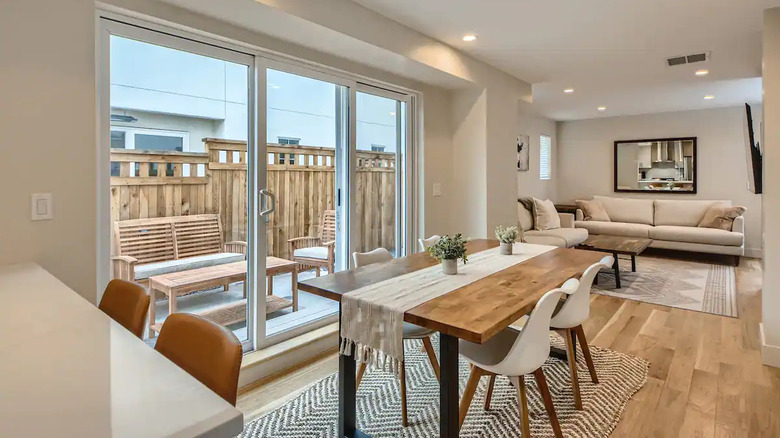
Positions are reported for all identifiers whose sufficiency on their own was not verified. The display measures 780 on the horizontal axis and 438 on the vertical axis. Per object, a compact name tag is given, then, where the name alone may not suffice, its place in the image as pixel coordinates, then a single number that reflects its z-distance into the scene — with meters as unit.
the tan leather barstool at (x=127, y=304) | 1.40
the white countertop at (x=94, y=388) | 0.63
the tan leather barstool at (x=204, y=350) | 0.98
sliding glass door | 2.25
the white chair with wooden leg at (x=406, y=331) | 2.10
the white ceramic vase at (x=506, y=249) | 2.69
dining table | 1.52
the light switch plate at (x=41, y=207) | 1.79
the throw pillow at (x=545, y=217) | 5.99
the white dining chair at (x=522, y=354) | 1.67
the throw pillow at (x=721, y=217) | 6.02
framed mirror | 6.99
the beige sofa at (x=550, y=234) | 5.41
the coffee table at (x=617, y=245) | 4.83
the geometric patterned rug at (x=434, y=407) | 2.05
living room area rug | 4.14
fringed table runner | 1.65
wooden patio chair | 3.23
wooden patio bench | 2.29
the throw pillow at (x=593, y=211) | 7.18
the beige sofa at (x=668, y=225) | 5.93
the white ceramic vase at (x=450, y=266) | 2.15
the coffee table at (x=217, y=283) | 2.49
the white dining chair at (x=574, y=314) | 2.10
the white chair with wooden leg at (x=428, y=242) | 3.00
